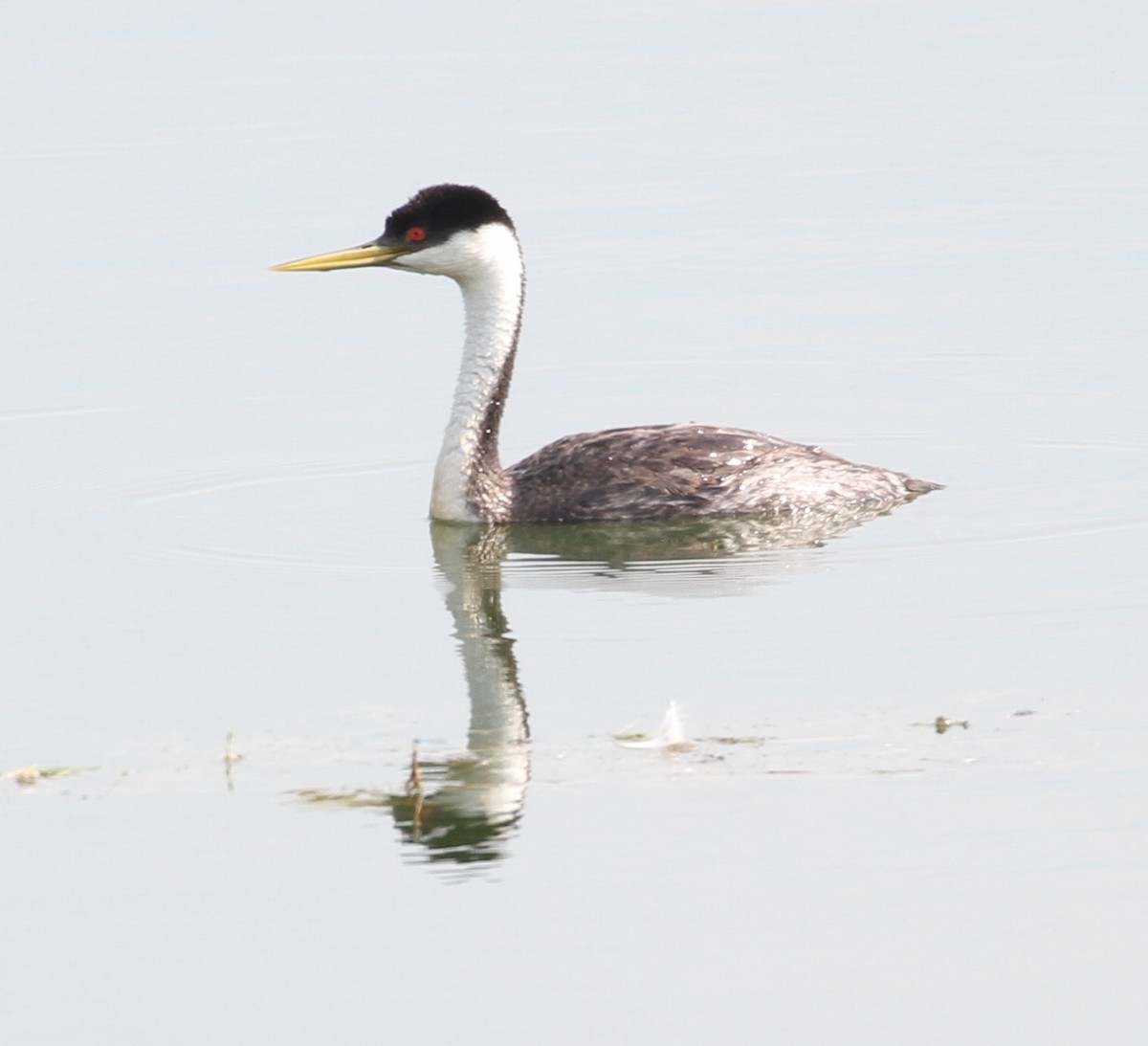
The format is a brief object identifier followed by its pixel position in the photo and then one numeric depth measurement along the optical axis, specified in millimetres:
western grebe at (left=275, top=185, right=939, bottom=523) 15109
